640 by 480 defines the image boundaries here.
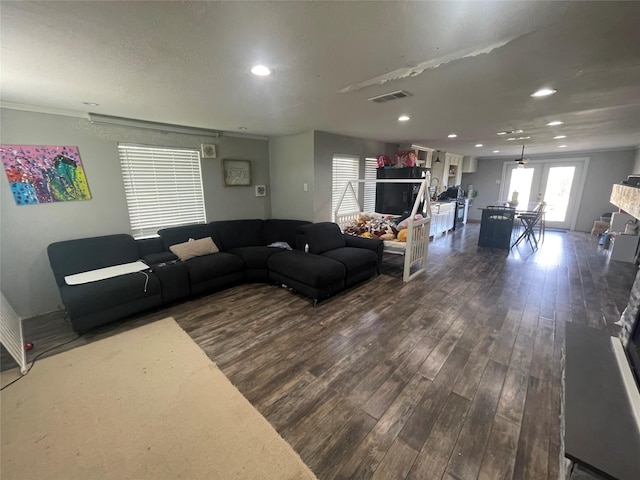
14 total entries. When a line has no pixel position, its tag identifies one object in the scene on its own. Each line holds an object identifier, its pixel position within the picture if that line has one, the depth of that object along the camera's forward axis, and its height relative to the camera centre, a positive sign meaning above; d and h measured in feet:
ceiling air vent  7.66 +2.74
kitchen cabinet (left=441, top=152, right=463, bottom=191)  25.22 +1.43
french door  24.99 -0.27
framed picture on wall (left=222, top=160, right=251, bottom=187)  14.49 +0.77
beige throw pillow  11.48 -2.90
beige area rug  4.50 -4.93
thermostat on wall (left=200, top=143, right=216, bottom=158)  13.38 +1.89
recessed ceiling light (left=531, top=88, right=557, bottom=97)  7.36 +2.71
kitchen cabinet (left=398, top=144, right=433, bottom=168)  20.01 +2.67
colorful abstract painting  8.74 +0.49
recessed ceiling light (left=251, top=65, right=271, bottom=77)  5.92 +2.74
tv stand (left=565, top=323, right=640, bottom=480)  3.19 -3.44
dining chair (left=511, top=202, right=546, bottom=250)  18.85 -2.67
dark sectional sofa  8.55 -3.30
